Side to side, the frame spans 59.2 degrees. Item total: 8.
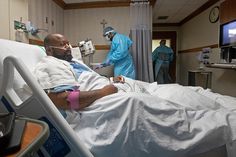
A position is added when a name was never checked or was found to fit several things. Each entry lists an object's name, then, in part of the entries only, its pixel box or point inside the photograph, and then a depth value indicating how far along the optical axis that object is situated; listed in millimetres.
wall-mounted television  2941
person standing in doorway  4652
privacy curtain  3668
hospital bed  776
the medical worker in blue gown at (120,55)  3324
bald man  1168
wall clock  3678
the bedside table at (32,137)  440
